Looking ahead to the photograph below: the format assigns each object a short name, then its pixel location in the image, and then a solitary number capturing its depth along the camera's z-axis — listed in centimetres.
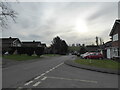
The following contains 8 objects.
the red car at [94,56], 2084
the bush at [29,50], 2428
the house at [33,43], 5447
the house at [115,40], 1612
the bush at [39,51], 2495
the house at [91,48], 5955
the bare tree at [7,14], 1043
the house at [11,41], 3757
